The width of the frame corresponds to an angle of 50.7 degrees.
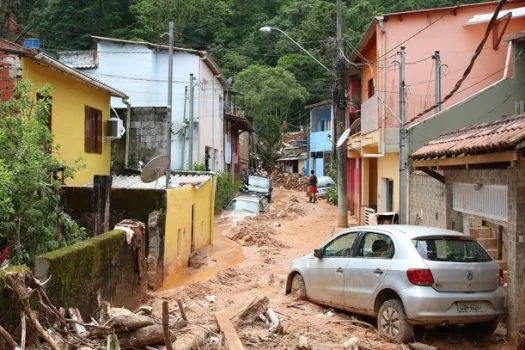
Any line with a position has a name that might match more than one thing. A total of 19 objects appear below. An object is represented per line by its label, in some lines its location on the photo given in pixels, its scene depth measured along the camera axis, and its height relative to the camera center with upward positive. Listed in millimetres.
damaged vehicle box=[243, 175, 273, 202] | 30841 -567
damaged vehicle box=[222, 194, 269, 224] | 25200 -1518
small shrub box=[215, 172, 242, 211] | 25516 -692
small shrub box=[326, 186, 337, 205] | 32469 -1148
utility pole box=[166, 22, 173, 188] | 17348 +3165
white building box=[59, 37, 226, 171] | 24562 +4580
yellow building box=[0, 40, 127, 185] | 11906 +1947
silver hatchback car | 6988 -1366
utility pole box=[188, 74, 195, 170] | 23531 +2104
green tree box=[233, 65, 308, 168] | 44094 +6705
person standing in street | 33312 -795
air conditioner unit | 17969 +1497
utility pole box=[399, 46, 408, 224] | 13758 +314
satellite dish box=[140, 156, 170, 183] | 13602 +159
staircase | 9961 -1124
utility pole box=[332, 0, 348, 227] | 20250 +2662
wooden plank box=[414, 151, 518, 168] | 6835 +272
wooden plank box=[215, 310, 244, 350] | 6091 -1844
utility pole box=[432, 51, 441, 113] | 15220 +2725
